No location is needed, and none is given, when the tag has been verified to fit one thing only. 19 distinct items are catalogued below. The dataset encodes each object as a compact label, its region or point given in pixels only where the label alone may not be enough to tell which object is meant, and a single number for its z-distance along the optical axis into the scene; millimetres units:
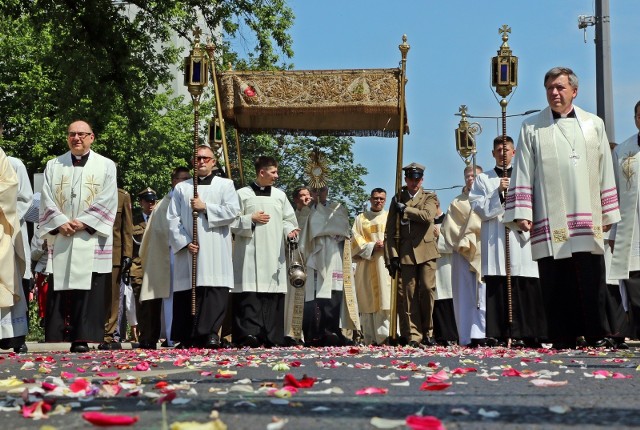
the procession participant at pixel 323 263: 17859
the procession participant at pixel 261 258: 15633
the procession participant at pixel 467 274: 16609
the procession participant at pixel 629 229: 11859
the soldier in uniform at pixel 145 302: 15906
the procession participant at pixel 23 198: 13789
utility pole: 17578
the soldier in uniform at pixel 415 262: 15883
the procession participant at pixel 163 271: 15759
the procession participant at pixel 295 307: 17797
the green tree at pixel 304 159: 45334
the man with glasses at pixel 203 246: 14523
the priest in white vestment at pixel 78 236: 13164
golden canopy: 16828
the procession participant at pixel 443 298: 18312
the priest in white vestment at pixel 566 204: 10750
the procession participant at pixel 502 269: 14164
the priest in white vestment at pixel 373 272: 19172
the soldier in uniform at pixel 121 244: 15818
